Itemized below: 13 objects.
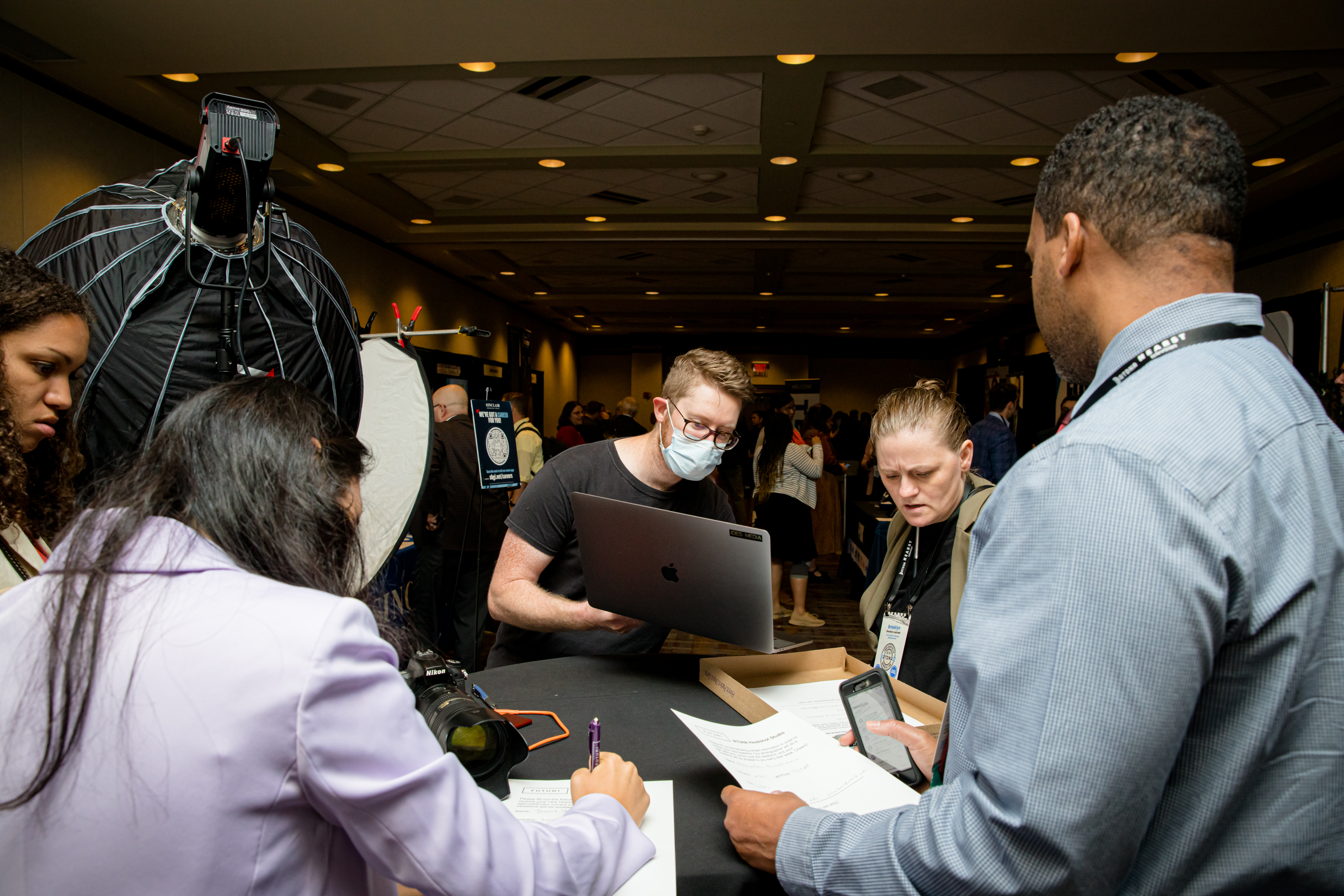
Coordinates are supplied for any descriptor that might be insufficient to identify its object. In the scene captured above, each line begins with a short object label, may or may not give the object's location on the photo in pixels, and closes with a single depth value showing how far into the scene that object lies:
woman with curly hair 1.13
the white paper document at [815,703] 1.38
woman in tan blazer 1.65
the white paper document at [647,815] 0.93
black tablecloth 0.97
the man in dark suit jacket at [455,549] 4.30
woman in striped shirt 5.60
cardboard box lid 1.45
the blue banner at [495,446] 4.29
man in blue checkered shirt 0.61
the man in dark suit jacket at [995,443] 5.85
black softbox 1.10
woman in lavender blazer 0.63
